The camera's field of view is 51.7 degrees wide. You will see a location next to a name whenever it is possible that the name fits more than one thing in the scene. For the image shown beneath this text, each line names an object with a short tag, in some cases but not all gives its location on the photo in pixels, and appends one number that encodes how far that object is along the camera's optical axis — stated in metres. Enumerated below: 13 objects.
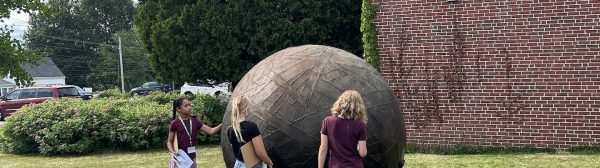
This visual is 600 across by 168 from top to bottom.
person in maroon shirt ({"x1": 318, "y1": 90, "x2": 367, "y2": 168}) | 5.03
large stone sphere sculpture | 5.95
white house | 59.88
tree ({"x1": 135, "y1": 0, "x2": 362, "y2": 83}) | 15.39
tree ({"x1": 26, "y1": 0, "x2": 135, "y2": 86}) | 67.44
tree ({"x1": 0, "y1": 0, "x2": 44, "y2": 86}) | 10.40
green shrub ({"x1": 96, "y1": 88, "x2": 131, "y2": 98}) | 28.29
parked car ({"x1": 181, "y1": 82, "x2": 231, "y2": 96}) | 38.91
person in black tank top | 5.12
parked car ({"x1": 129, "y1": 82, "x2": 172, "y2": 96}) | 49.04
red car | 25.66
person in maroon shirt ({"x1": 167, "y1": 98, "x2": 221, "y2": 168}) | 6.42
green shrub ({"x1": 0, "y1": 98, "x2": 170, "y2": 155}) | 12.67
